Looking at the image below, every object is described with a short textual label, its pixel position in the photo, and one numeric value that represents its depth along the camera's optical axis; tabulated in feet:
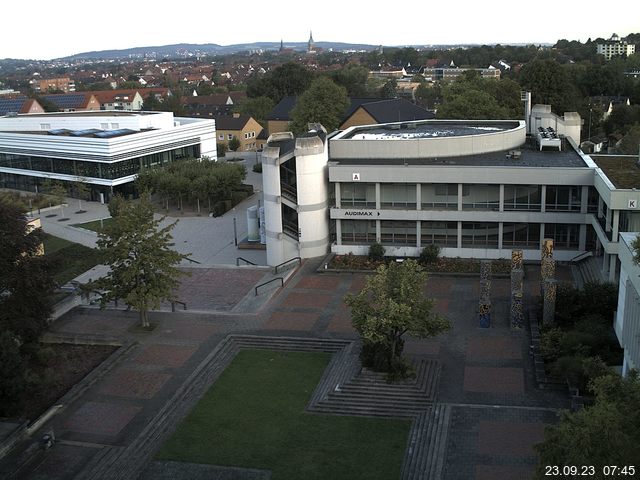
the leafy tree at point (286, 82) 374.02
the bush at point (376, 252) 127.95
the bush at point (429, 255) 124.26
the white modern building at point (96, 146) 202.08
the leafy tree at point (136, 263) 97.55
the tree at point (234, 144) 294.66
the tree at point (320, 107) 247.09
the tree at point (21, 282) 83.02
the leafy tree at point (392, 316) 80.38
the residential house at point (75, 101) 403.95
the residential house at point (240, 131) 301.22
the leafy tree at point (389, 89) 472.03
